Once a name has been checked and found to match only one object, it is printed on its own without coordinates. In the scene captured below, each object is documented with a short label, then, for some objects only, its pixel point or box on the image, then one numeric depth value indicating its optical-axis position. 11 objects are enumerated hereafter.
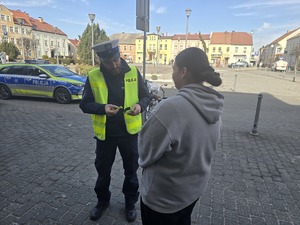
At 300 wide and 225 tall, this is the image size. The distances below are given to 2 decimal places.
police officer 2.39
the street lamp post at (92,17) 17.89
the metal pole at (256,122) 6.03
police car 9.54
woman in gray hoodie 1.36
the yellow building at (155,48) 89.81
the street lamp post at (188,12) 20.13
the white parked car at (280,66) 43.72
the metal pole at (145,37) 4.43
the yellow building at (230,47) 77.81
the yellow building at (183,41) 84.44
